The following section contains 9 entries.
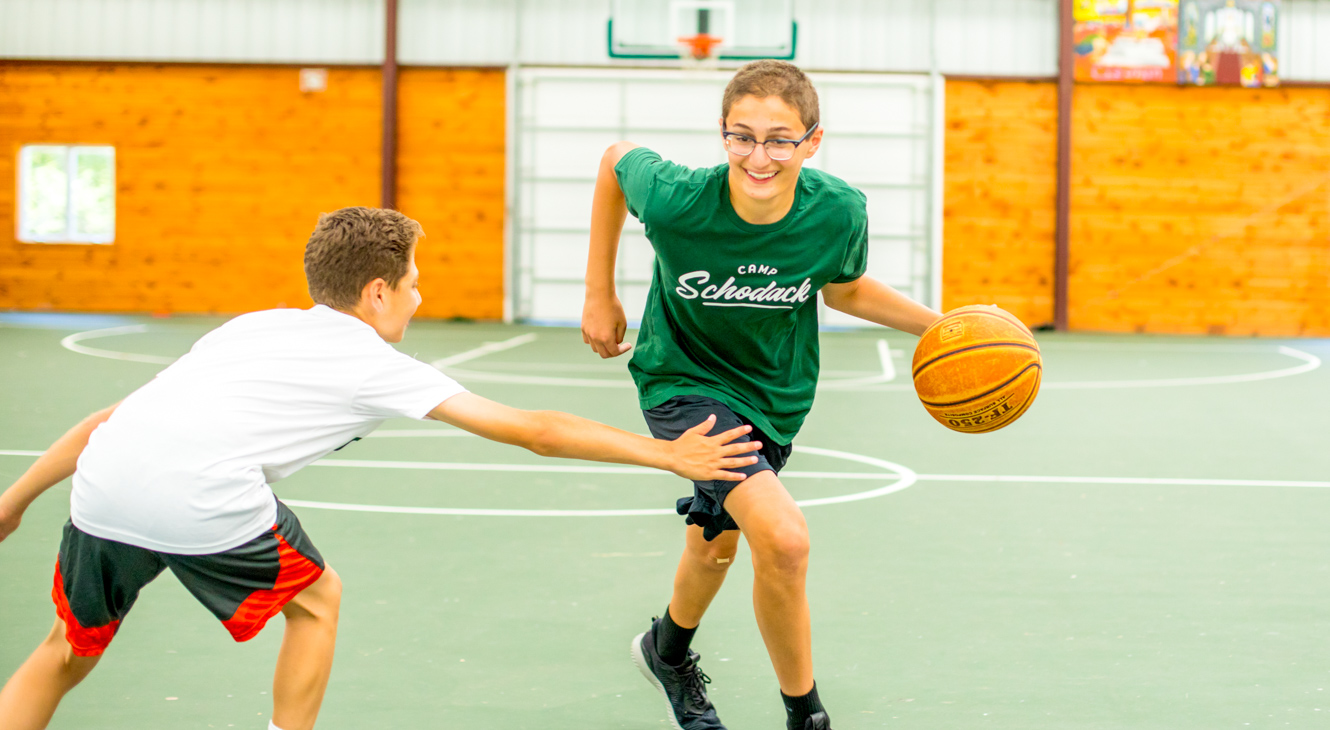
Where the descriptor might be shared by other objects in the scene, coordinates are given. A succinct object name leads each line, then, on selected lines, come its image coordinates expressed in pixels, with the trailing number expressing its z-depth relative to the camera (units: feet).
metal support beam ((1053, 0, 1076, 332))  54.85
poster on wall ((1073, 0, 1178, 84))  54.34
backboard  53.72
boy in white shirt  7.72
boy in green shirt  9.75
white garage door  55.88
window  57.77
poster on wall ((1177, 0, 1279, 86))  54.44
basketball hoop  53.47
